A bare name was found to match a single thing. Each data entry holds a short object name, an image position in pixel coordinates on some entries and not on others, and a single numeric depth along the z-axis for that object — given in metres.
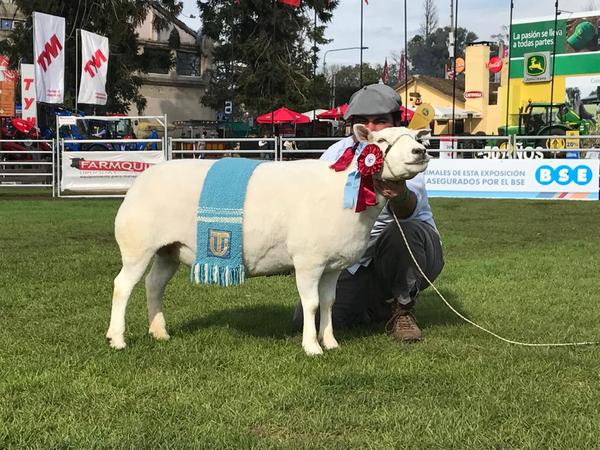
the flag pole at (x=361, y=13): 26.18
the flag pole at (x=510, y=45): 34.13
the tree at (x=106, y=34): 30.86
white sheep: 4.16
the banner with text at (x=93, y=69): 17.55
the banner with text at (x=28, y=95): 25.25
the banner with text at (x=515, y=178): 15.05
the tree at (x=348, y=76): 42.75
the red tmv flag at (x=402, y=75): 50.33
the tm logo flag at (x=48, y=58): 16.59
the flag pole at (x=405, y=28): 23.88
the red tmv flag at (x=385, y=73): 40.89
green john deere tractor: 22.66
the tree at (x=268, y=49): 38.78
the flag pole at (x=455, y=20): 25.16
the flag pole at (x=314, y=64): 38.75
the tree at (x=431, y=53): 109.20
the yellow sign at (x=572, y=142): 24.17
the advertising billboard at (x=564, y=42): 36.69
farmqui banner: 16.14
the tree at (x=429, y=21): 87.97
